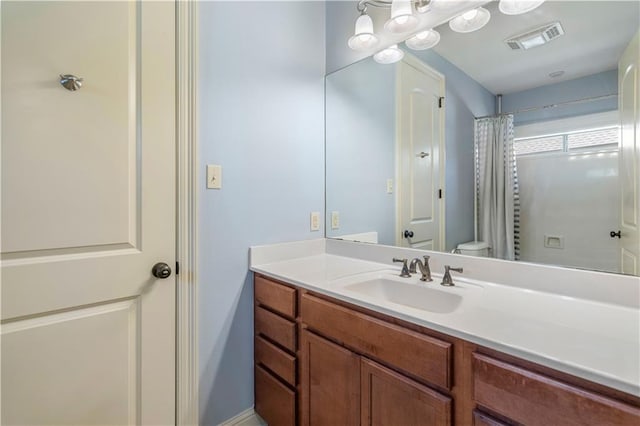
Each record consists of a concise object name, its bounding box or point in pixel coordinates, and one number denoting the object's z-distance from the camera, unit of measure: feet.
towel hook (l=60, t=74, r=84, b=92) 3.43
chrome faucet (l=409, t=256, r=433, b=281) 4.22
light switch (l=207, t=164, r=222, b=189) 4.53
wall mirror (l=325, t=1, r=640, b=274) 3.38
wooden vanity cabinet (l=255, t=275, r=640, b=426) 2.04
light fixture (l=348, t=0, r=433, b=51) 4.55
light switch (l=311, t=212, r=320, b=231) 6.01
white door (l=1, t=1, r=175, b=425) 3.26
